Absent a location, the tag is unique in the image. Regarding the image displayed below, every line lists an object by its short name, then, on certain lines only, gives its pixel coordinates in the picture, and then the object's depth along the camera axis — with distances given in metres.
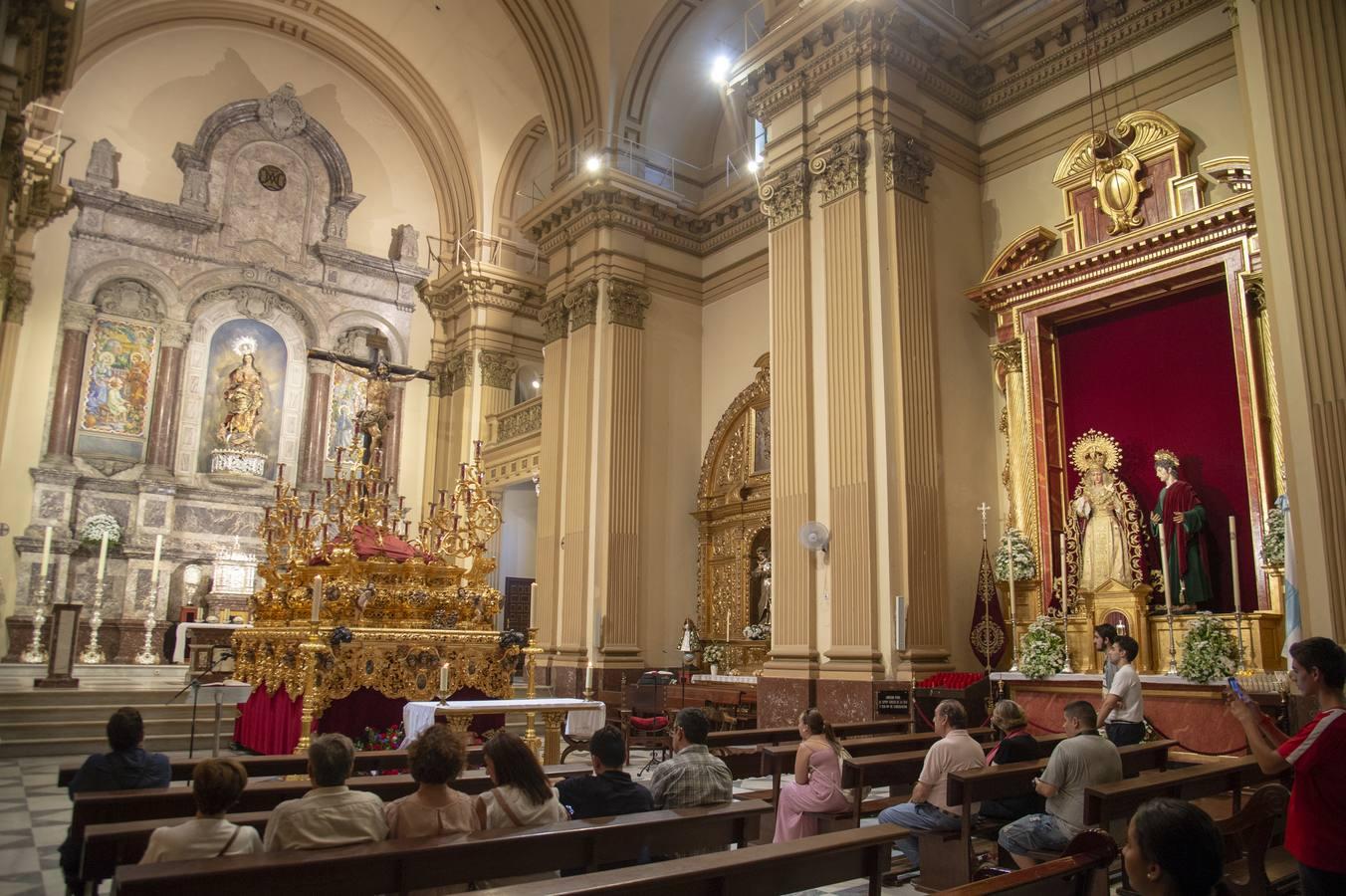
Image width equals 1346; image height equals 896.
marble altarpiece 17.20
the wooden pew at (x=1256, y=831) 3.55
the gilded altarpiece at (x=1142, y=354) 9.25
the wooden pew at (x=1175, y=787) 4.09
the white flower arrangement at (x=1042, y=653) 9.09
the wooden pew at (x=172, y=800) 4.29
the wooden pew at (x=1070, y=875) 3.00
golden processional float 9.09
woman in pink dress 5.19
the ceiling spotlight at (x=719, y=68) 16.58
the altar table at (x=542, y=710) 8.17
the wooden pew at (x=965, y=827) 4.64
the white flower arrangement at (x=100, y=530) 16.80
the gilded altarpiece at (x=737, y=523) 14.59
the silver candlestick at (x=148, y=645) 16.80
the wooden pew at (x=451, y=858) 2.86
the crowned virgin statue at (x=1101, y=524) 9.97
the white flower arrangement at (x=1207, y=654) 7.70
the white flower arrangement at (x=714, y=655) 14.58
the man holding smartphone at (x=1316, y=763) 3.07
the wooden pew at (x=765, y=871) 2.94
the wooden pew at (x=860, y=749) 6.03
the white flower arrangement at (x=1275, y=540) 8.28
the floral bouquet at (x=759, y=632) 14.09
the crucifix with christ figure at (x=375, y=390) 11.88
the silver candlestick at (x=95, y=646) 16.27
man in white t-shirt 6.31
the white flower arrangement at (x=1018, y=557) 10.47
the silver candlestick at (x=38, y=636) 15.70
